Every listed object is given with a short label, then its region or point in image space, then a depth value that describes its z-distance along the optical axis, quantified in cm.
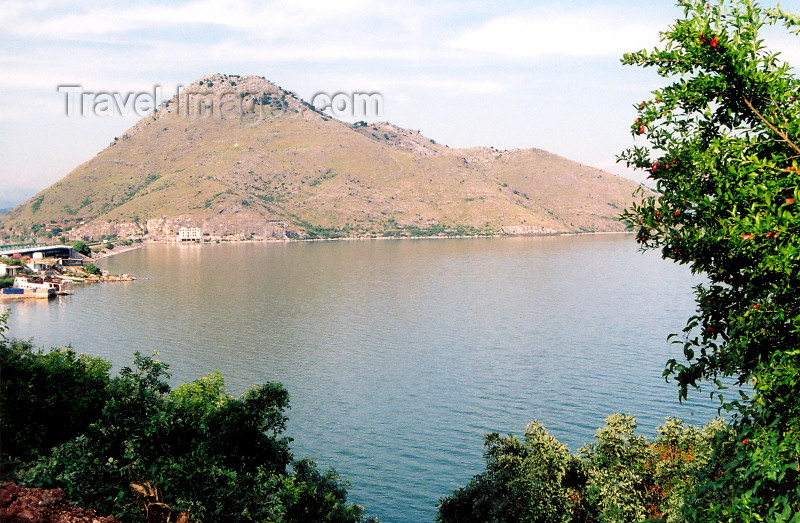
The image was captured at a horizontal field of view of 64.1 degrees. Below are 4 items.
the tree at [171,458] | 1498
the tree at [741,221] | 792
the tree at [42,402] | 2142
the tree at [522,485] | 2522
